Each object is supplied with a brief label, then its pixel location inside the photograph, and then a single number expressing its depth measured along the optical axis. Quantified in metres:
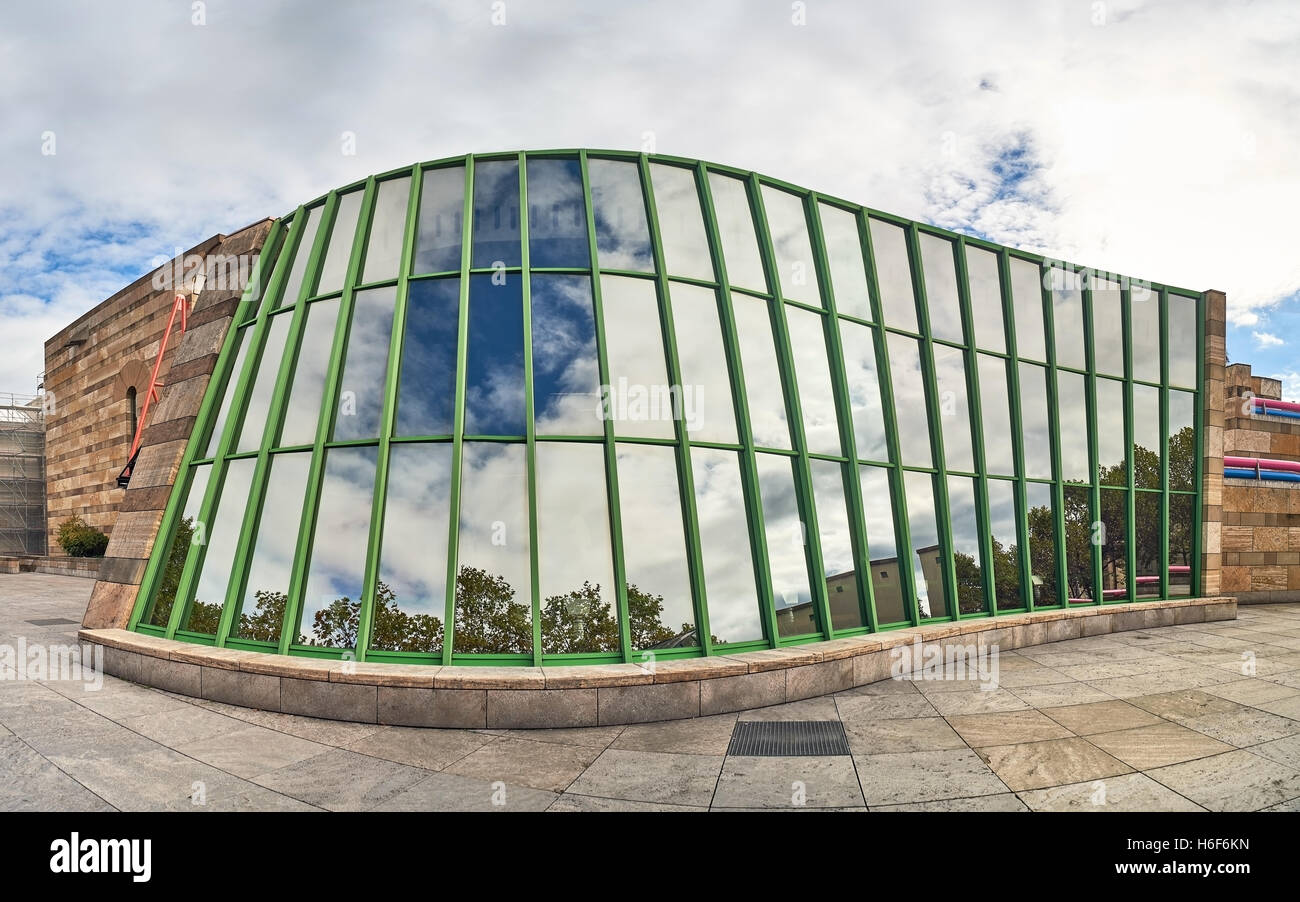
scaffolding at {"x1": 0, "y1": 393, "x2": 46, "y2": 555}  34.28
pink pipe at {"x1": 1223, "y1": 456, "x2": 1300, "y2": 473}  17.89
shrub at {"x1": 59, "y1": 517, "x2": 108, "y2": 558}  23.27
